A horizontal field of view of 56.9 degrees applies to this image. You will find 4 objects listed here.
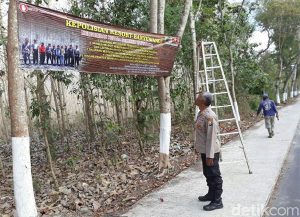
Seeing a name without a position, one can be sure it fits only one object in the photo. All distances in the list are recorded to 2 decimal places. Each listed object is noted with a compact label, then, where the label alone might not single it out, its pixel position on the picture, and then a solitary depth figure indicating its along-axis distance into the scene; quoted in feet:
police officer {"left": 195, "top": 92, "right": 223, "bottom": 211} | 12.72
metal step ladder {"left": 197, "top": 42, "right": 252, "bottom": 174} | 17.49
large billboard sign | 11.89
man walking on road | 29.53
